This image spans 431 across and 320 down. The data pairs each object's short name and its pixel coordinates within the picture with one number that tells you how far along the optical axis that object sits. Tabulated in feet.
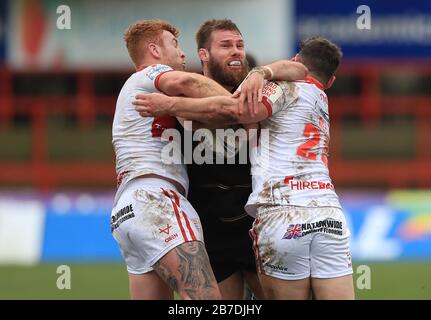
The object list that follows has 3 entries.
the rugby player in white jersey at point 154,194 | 41.06
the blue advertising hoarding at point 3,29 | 128.57
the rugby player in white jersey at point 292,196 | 41.24
